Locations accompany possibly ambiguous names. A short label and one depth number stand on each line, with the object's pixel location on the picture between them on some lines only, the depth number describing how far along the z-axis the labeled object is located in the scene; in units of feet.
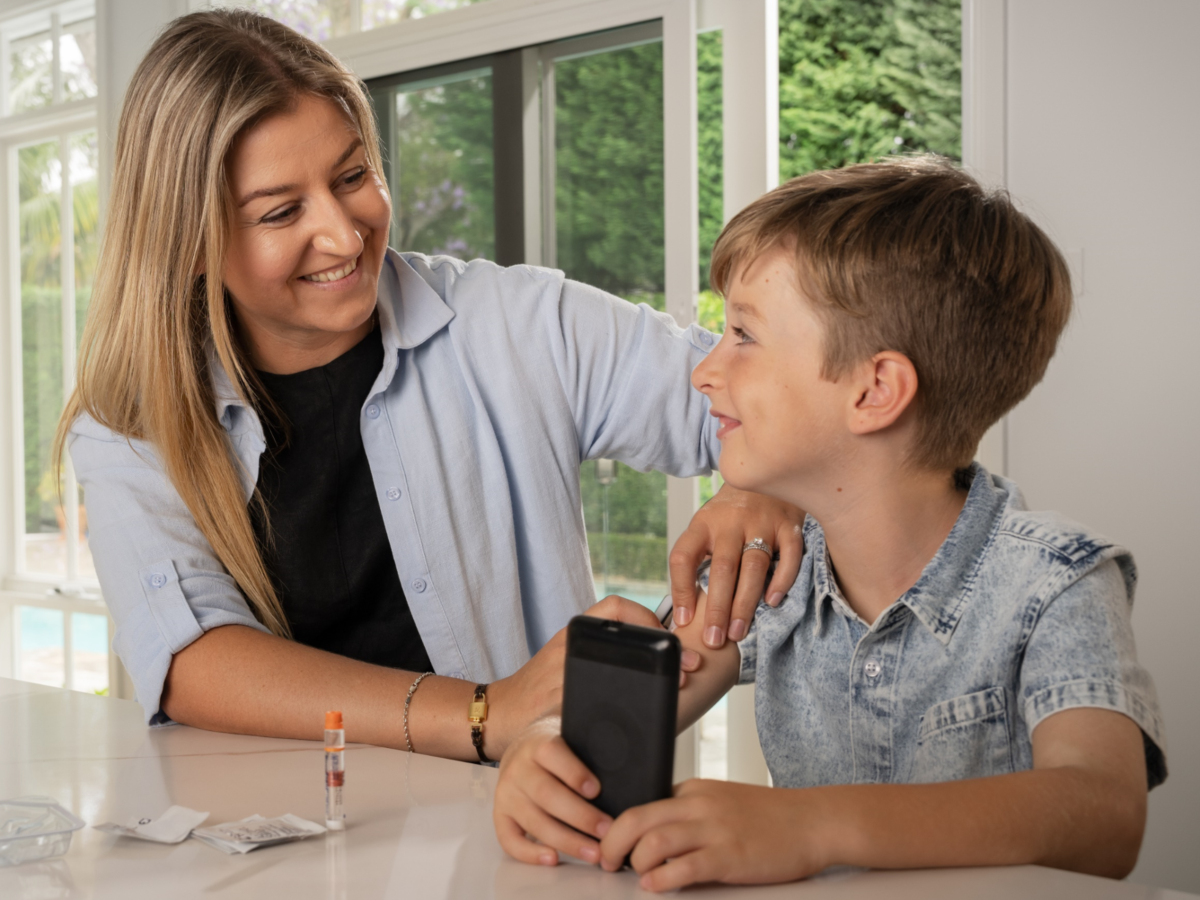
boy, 3.15
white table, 2.41
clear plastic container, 2.69
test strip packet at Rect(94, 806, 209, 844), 2.77
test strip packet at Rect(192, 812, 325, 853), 2.69
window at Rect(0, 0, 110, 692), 13.42
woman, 3.99
